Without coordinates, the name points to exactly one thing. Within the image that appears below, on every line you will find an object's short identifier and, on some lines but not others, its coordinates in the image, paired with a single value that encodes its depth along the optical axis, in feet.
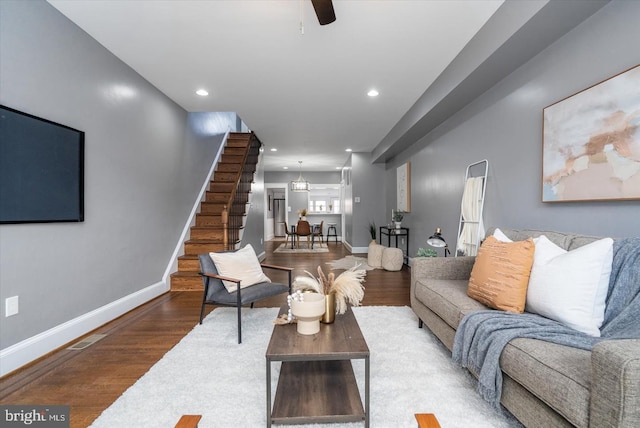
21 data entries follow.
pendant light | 32.53
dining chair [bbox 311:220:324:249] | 29.07
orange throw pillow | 5.80
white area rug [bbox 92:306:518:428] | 5.06
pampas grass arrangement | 5.79
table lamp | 9.85
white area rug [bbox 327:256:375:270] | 18.66
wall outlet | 6.64
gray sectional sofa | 2.99
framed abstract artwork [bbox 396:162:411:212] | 18.75
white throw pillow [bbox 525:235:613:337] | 4.84
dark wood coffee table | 4.60
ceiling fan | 5.66
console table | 19.21
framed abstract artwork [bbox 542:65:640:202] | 5.42
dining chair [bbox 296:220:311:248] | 27.96
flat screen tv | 6.54
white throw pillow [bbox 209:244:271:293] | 9.09
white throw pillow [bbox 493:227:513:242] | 7.25
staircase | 14.19
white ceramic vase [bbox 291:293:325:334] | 5.19
